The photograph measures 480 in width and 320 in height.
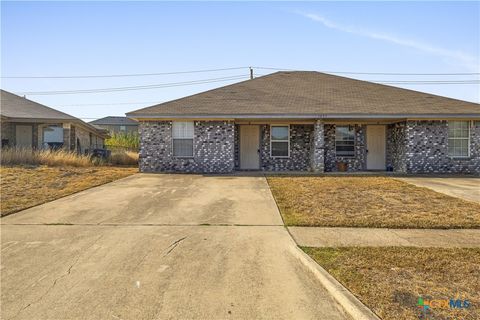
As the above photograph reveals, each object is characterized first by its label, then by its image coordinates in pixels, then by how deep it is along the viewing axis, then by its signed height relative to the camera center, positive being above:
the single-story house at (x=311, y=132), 15.25 +0.90
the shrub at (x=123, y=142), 30.40 +0.82
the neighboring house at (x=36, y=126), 19.66 +1.56
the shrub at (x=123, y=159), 21.77 -0.54
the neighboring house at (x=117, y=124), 59.26 +4.86
